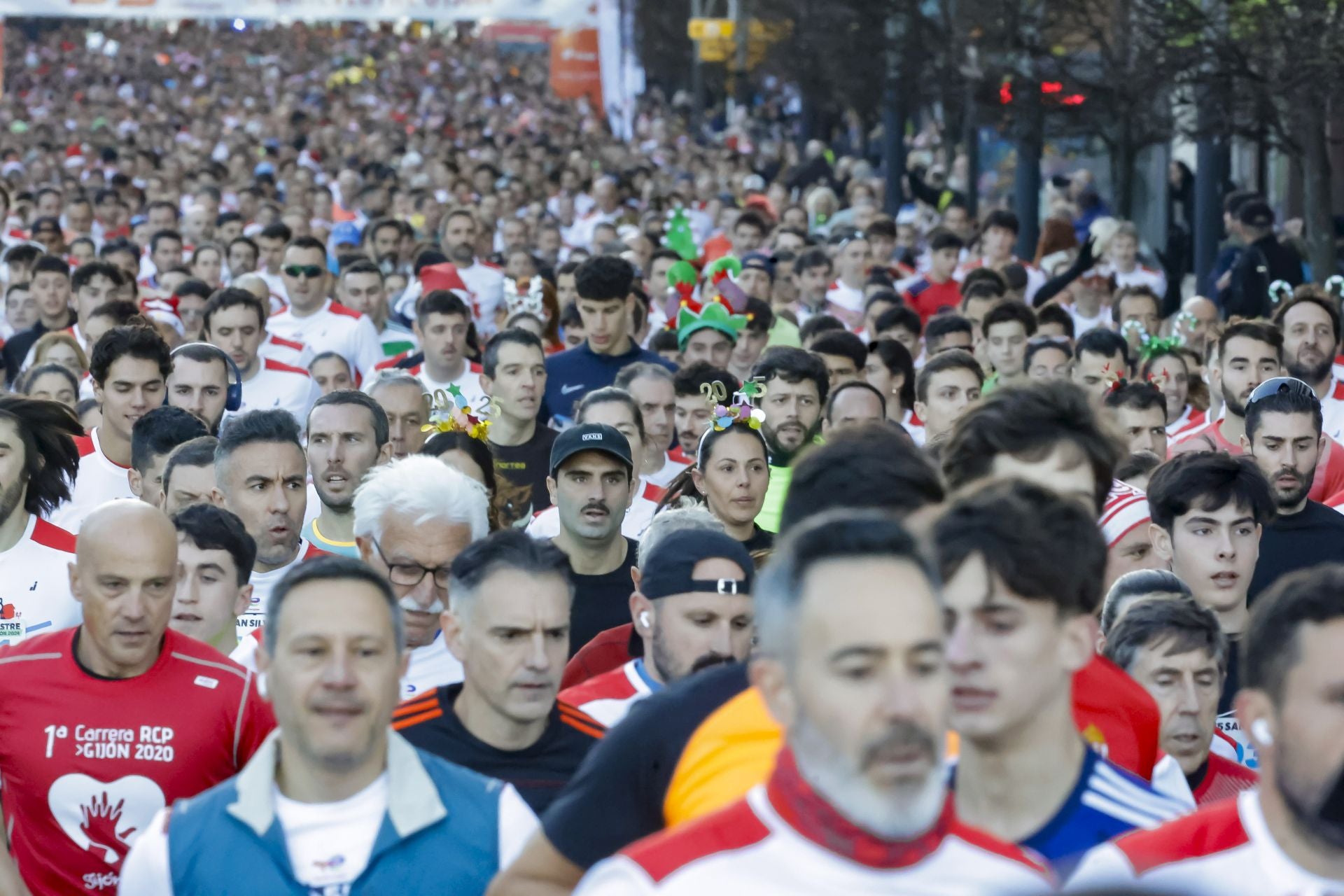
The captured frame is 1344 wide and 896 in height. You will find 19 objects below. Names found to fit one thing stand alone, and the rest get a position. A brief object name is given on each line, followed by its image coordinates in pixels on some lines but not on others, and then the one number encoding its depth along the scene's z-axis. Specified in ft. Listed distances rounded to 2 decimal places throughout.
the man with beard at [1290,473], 50.93
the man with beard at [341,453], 54.60
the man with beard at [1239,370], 63.36
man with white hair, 42.52
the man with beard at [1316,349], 68.13
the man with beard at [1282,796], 22.58
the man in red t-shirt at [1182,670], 39.37
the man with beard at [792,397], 64.80
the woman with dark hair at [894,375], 78.18
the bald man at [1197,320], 91.35
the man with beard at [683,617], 36.86
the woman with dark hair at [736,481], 53.67
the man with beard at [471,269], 108.17
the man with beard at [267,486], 50.16
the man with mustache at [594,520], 50.57
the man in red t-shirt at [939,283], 112.47
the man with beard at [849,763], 20.30
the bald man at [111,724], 36.04
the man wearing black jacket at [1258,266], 95.35
